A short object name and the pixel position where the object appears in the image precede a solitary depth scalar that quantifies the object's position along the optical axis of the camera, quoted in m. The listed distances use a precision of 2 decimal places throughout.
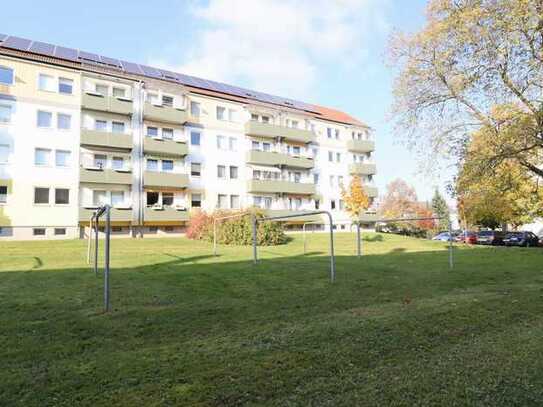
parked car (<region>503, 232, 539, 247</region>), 35.34
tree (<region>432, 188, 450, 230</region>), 69.90
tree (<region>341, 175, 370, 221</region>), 36.53
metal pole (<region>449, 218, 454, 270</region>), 13.40
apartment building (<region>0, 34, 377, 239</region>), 26.72
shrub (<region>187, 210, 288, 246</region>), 24.08
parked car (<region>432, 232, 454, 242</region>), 42.72
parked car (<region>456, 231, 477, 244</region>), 37.06
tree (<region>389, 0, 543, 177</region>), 14.62
